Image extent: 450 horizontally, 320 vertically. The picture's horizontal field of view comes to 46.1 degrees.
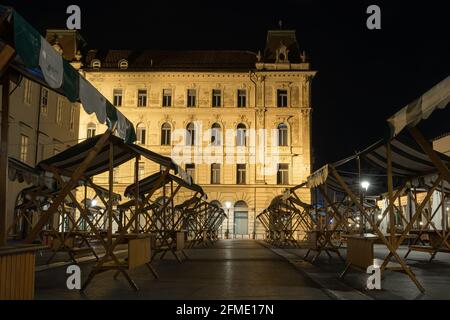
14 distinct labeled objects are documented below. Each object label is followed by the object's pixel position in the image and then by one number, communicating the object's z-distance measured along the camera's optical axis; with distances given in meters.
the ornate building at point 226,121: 49.97
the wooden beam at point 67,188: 7.98
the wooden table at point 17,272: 6.01
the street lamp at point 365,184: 22.21
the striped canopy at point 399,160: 11.71
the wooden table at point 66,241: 15.20
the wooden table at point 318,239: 16.92
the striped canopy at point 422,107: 7.47
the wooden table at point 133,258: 10.14
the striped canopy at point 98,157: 11.67
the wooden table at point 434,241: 16.58
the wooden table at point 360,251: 10.70
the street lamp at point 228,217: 49.31
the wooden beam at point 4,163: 6.65
